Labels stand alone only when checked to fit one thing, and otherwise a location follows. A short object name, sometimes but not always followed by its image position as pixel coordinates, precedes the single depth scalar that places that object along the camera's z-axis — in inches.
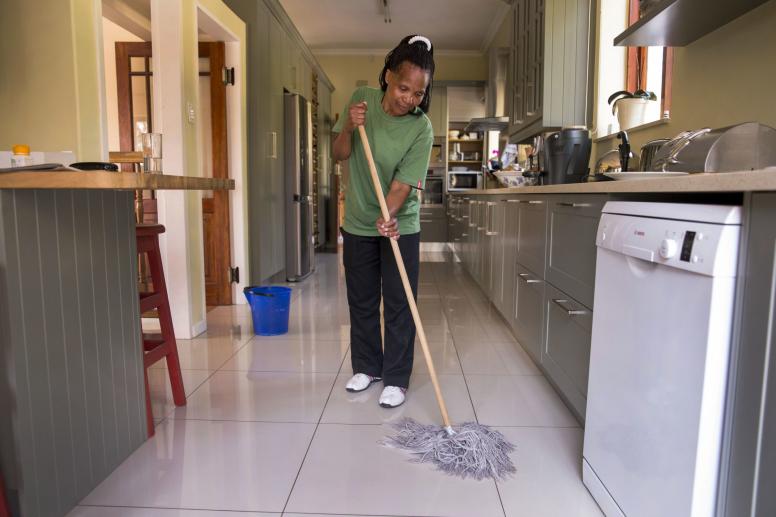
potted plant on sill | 107.3
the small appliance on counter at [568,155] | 111.5
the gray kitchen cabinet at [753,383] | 32.6
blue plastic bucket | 123.0
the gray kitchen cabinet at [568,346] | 69.8
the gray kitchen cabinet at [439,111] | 307.0
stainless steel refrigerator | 190.7
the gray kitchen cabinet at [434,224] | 308.8
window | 107.8
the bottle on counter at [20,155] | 63.0
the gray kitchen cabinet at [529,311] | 93.6
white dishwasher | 36.5
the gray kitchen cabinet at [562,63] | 140.3
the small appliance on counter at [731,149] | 58.9
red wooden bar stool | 78.8
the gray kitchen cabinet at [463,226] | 209.6
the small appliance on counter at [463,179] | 313.7
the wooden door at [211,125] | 145.0
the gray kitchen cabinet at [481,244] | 160.8
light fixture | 244.8
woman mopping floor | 69.4
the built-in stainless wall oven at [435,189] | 310.0
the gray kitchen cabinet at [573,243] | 67.2
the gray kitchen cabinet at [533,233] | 92.3
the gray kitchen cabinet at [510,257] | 116.6
